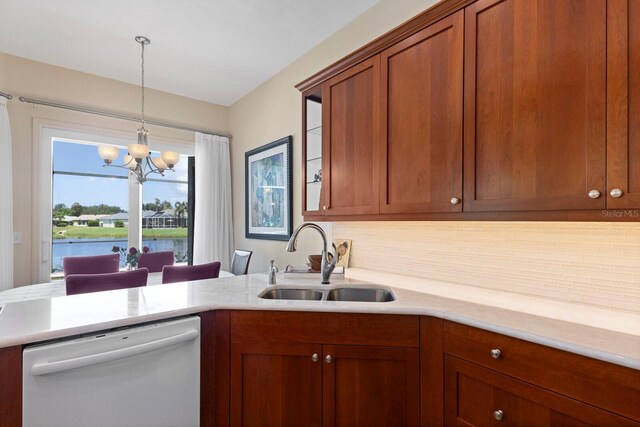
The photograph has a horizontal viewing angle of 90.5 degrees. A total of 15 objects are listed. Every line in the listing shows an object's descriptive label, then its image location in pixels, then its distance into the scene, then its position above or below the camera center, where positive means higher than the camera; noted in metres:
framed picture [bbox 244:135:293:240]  3.16 +0.29
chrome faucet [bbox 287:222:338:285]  2.00 -0.31
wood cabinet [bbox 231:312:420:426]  1.47 -0.75
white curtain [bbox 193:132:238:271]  4.00 +0.19
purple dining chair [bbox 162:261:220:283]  2.34 -0.42
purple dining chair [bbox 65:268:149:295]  1.95 -0.42
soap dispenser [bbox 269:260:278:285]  2.04 -0.37
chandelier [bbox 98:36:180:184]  2.74 +0.55
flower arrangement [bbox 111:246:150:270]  3.02 -0.40
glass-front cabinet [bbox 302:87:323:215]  2.43 +0.51
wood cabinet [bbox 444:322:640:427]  0.96 -0.58
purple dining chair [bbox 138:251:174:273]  3.29 -0.46
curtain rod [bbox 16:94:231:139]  3.06 +1.12
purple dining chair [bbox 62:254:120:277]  2.99 -0.46
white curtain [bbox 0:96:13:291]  2.85 +0.09
